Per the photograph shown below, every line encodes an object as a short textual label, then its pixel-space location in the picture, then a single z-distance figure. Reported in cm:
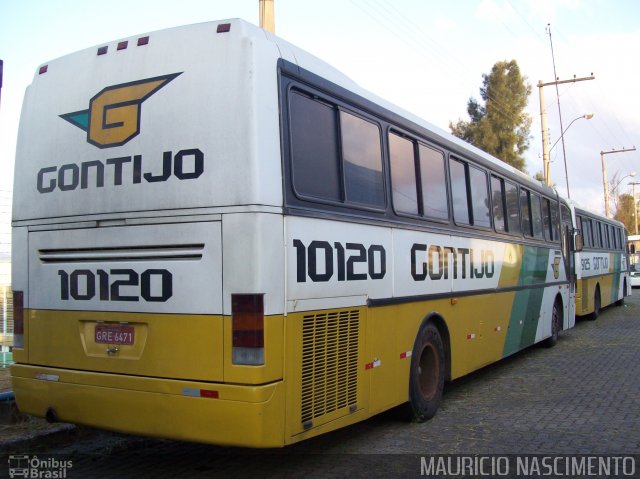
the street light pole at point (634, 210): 6918
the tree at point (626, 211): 7104
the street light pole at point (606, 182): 5063
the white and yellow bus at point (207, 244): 417
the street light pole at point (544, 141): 2811
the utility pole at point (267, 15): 915
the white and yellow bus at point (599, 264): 1606
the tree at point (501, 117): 4056
